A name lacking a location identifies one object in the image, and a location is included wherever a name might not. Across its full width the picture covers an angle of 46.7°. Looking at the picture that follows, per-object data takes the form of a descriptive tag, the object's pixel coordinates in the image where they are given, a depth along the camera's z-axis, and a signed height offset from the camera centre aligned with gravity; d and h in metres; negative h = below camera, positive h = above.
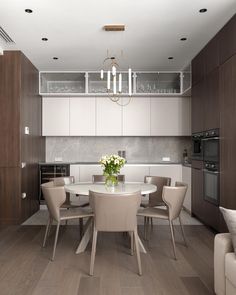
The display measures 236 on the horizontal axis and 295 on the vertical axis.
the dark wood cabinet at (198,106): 4.37 +0.78
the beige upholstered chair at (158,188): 3.90 -0.54
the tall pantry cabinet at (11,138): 4.31 +0.22
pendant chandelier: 4.84 +1.59
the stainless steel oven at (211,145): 3.76 +0.10
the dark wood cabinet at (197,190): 4.34 -0.64
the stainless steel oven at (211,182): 3.72 -0.43
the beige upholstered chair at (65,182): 3.83 -0.45
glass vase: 3.35 -0.35
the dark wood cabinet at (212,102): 3.76 +0.73
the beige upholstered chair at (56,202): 3.06 -0.57
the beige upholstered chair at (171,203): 3.04 -0.57
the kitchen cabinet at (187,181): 4.96 -0.55
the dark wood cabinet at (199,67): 4.30 +1.40
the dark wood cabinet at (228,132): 3.26 +0.25
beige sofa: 1.84 -0.81
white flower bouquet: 3.29 -0.16
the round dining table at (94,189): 3.02 -0.42
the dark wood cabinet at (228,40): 3.28 +1.40
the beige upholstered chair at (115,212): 2.56 -0.58
